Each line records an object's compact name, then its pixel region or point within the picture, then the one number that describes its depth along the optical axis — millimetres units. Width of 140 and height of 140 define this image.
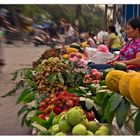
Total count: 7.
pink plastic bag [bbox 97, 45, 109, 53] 5086
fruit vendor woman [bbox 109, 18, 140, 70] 3908
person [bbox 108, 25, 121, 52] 8445
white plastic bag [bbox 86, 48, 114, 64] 4777
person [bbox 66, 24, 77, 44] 13453
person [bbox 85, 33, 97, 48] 7848
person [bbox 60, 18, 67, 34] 16031
